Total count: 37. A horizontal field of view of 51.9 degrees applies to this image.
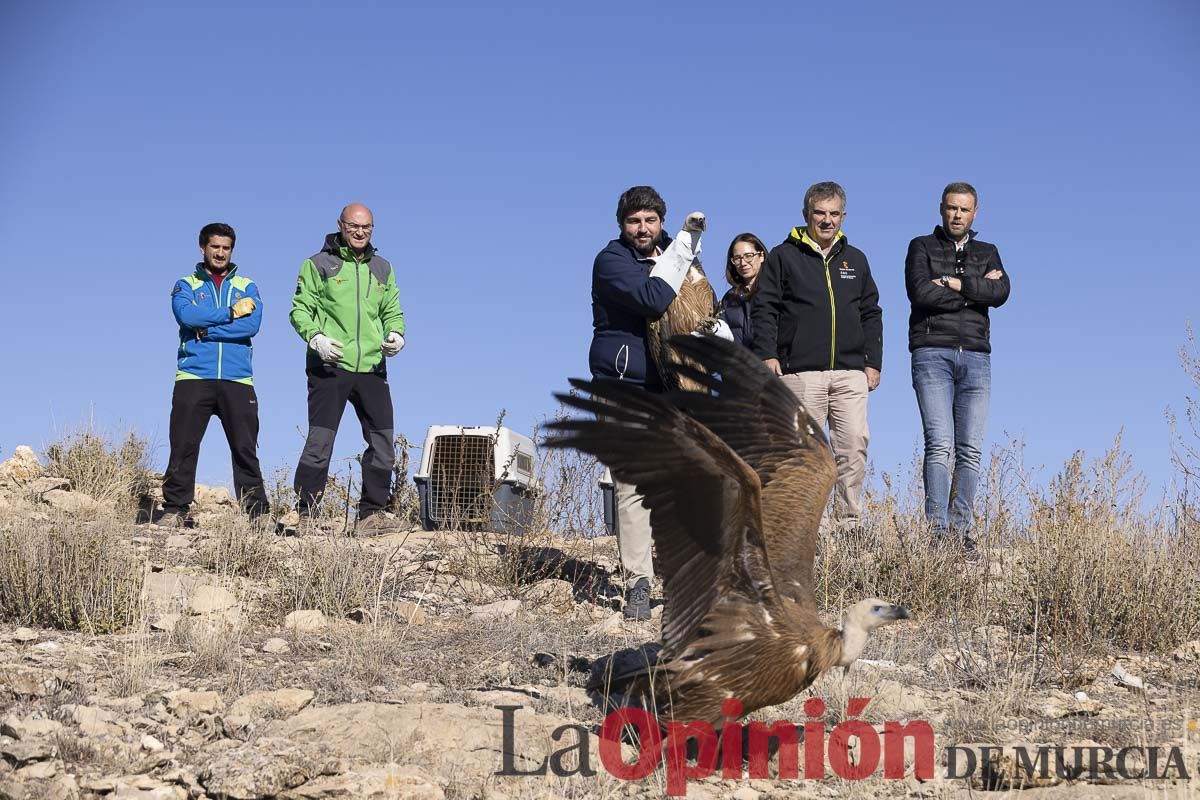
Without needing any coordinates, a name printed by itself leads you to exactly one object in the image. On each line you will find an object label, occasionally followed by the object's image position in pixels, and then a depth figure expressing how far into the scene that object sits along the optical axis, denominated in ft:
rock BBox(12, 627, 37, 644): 22.48
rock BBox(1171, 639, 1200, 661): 24.61
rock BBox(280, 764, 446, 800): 14.90
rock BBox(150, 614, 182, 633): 23.07
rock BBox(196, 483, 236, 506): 41.44
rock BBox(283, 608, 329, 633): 24.30
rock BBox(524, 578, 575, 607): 26.53
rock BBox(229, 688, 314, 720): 18.02
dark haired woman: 28.35
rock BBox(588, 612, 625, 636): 23.72
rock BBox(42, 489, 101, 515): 35.58
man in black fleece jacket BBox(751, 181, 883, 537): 27.37
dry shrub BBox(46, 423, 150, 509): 39.11
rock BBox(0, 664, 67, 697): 18.37
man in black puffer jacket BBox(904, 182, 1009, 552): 28.45
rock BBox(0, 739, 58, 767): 15.61
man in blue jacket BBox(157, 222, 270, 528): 32.60
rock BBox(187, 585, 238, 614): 24.61
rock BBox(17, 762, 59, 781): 15.38
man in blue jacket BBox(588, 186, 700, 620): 23.17
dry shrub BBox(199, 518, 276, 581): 27.73
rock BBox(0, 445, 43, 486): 41.29
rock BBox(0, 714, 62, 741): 16.14
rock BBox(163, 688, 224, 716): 17.97
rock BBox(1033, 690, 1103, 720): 20.77
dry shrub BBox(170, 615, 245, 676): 20.58
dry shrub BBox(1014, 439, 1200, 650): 25.07
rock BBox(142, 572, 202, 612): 24.72
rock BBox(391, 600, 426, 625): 25.02
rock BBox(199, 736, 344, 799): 15.07
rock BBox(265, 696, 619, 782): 16.57
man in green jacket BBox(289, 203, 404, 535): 31.81
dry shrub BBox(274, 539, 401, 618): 25.21
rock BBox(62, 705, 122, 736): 16.83
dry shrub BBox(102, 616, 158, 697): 19.08
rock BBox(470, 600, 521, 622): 25.34
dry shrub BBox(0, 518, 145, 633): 23.67
